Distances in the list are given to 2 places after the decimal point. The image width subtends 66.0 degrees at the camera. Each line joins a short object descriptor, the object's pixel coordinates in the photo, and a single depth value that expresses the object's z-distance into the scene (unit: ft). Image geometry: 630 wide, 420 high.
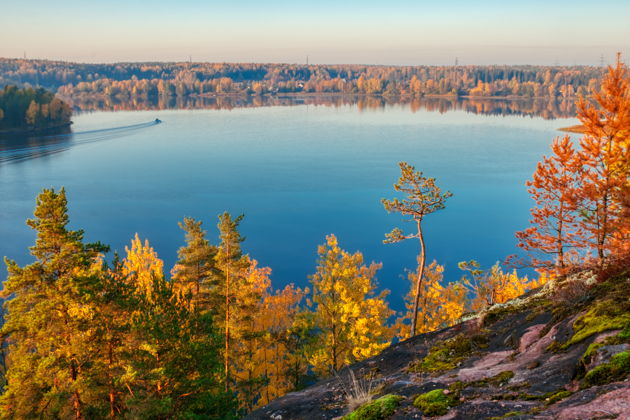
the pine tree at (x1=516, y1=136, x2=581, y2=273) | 78.48
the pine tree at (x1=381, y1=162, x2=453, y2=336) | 90.48
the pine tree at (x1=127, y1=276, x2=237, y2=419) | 59.11
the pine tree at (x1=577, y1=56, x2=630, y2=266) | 69.51
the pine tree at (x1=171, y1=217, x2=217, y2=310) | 93.97
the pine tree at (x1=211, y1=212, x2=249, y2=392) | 94.75
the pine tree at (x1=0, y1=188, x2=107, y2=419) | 56.85
